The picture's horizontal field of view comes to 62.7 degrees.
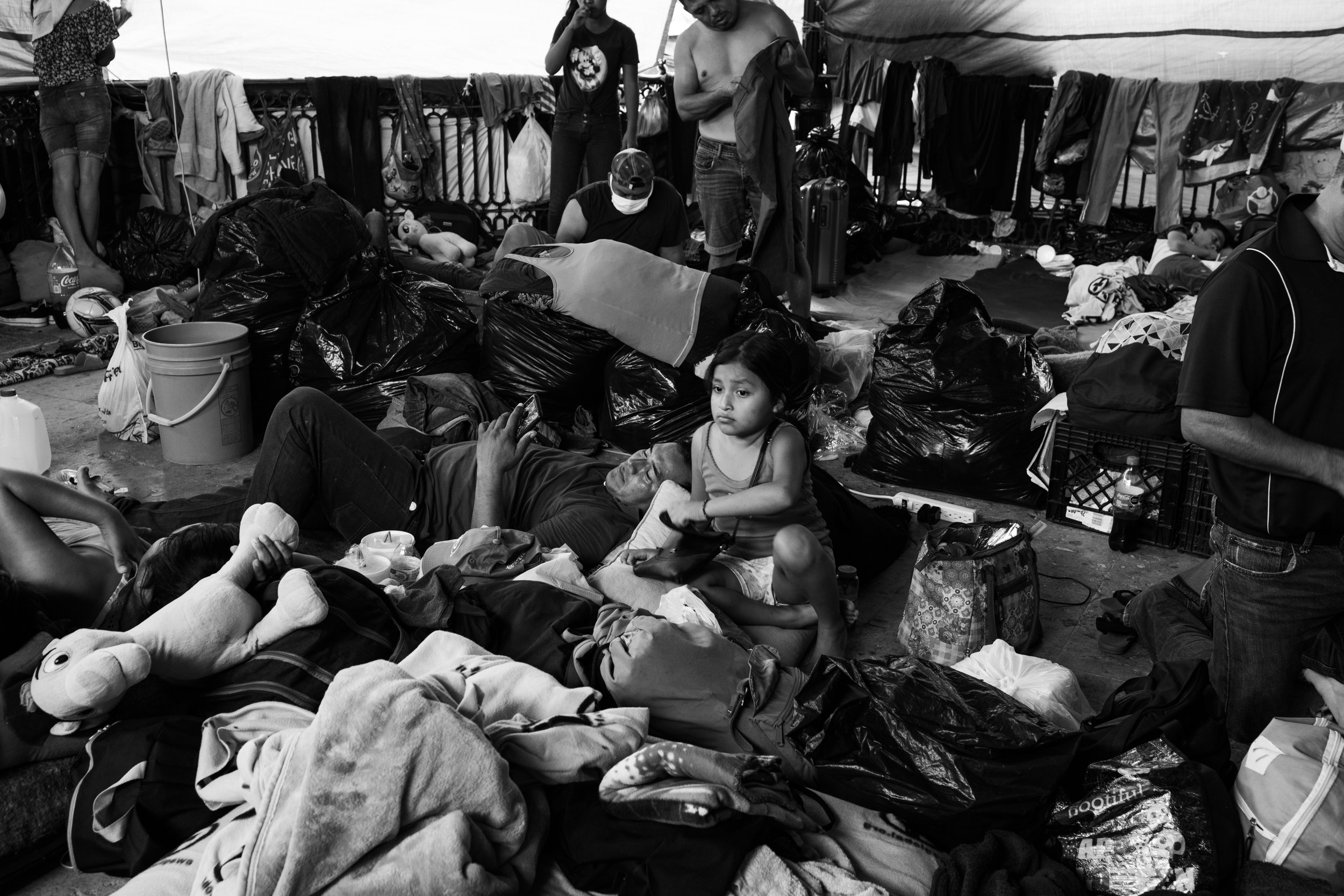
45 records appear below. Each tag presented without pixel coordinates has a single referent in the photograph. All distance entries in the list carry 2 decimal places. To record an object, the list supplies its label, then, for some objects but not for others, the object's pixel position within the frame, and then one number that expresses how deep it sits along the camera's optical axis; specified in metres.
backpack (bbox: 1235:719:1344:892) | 2.00
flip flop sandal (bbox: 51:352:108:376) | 5.90
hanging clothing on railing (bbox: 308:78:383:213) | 8.75
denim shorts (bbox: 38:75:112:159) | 7.14
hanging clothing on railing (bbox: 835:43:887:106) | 9.85
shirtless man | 5.66
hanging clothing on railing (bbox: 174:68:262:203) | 8.33
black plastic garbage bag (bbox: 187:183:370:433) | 4.77
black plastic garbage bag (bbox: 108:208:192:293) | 7.77
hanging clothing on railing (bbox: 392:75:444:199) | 8.91
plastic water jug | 4.08
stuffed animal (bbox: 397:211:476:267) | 7.96
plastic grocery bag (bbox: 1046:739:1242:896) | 1.95
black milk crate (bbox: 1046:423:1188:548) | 3.94
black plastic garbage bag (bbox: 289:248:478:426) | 4.79
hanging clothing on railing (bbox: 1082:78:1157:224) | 9.19
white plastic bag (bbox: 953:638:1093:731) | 2.65
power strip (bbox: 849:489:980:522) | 4.23
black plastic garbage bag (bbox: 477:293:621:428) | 4.62
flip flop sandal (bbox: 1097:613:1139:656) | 3.33
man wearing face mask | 5.68
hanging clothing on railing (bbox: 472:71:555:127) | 9.12
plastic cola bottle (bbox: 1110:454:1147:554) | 3.97
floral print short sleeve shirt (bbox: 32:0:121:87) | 6.93
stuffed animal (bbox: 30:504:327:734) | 2.13
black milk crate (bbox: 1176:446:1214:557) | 3.89
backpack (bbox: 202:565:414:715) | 2.37
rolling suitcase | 8.09
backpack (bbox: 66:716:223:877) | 2.14
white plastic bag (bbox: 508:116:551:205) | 9.33
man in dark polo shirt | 2.49
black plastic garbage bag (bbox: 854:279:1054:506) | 4.31
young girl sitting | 3.07
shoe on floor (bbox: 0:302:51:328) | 6.87
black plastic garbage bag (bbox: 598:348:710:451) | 4.47
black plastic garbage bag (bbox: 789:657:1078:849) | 2.10
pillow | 3.11
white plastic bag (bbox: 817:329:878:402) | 5.18
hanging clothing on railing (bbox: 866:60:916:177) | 9.80
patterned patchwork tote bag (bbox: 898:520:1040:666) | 3.15
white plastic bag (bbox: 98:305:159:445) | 4.83
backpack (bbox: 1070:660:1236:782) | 2.13
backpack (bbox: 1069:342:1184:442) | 3.86
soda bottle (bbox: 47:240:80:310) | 7.20
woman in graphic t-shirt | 7.55
